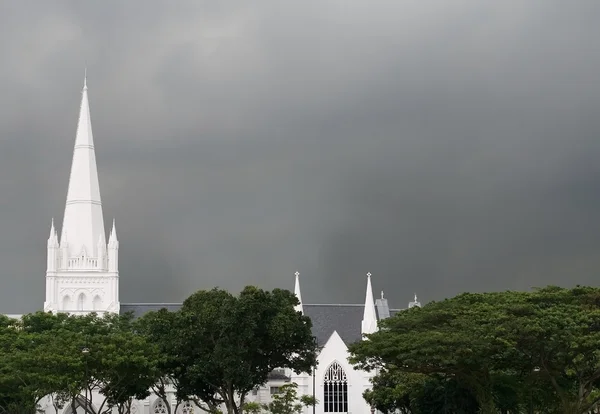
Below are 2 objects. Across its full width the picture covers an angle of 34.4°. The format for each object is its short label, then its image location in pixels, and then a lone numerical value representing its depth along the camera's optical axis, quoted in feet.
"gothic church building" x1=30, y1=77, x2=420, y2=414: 315.99
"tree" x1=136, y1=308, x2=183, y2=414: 198.62
